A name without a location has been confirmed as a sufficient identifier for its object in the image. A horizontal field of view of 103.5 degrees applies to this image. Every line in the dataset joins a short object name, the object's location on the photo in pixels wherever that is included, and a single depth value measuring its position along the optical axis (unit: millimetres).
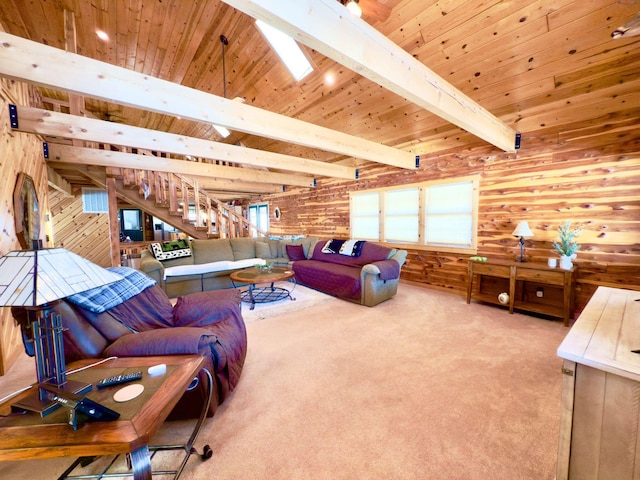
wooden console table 2986
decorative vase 2938
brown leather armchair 1403
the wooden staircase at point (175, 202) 5227
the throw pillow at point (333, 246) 5020
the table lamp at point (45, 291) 844
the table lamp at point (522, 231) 3186
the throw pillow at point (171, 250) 4527
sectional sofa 3795
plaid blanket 1504
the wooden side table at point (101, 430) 810
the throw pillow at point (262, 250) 5684
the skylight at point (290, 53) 3367
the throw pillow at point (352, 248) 4656
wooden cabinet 917
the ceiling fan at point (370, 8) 1642
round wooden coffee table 3632
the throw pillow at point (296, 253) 5555
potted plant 2945
